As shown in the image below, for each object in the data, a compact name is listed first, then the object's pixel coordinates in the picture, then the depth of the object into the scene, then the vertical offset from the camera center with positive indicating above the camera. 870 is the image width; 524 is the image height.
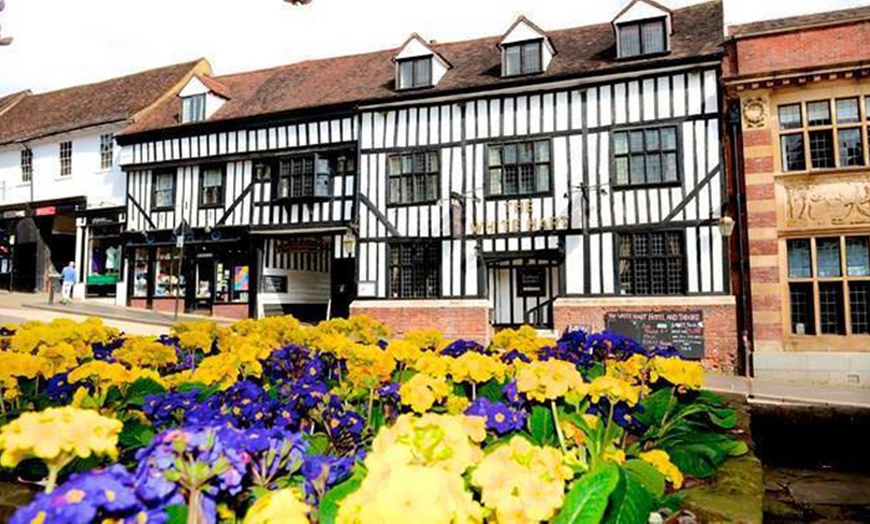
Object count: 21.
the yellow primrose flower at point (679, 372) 3.50 -0.53
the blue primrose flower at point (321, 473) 1.67 -0.55
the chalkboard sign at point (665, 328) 11.79 -0.87
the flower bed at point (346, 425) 1.24 -0.49
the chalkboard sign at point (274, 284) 17.19 +0.18
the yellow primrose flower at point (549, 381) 2.76 -0.45
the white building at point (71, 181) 19.31 +3.86
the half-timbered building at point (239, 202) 15.80 +2.55
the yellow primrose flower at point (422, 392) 2.69 -0.49
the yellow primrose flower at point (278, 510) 1.13 -0.43
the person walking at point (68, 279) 18.45 +0.43
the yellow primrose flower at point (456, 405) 2.85 -0.58
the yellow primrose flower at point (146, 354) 3.93 -0.43
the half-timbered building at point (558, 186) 12.11 +2.32
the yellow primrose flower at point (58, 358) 3.75 -0.42
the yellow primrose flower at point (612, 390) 2.89 -0.52
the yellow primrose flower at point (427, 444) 1.35 -0.38
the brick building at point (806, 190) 10.86 +1.79
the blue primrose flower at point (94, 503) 1.07 -0.40
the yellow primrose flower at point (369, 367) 3.41 -0.47
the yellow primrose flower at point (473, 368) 3.25 -0.45
